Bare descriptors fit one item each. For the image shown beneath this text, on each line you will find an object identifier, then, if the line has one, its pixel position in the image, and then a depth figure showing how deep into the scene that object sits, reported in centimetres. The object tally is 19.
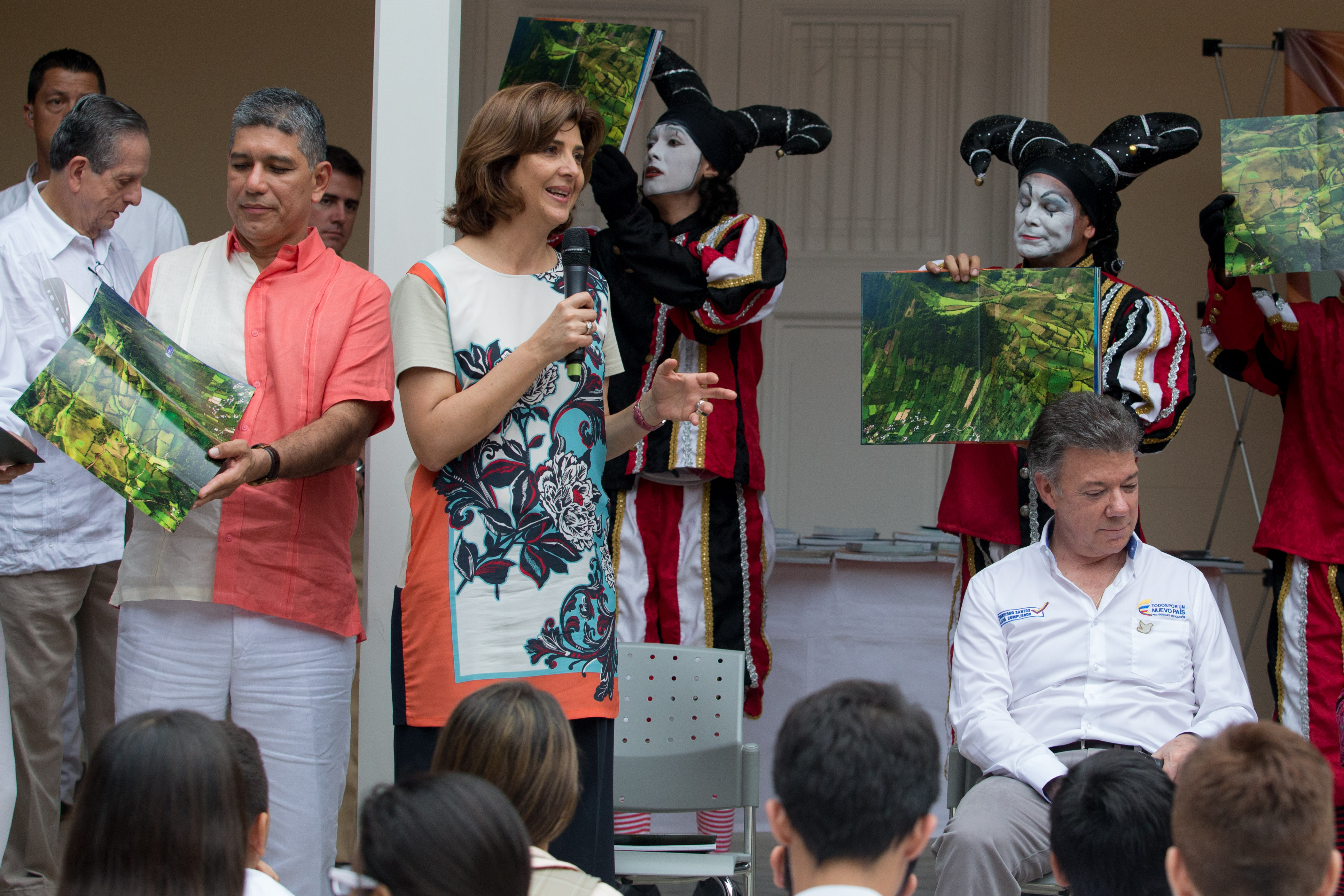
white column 544
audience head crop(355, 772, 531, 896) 251
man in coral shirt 453
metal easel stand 905
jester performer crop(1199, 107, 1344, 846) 625
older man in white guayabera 563
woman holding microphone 431
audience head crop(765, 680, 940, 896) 281
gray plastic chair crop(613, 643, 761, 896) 569
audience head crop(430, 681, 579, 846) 312
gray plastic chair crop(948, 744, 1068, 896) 577
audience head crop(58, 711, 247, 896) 277
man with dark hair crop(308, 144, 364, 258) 770
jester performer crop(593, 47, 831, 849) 646
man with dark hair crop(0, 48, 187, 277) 720
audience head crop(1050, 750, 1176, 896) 320
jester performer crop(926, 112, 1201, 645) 604
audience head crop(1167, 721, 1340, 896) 265
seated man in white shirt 507
